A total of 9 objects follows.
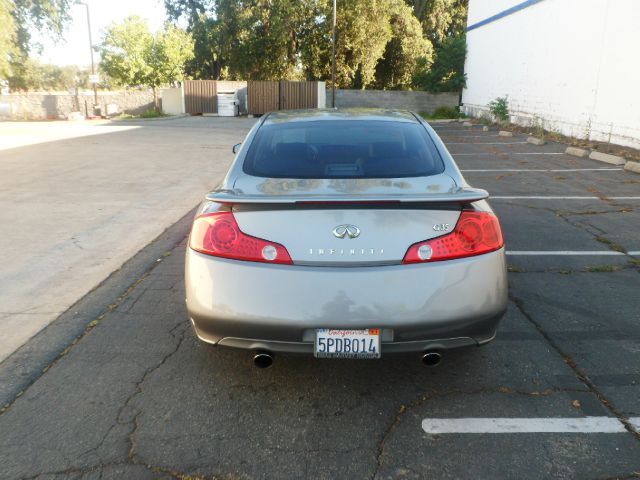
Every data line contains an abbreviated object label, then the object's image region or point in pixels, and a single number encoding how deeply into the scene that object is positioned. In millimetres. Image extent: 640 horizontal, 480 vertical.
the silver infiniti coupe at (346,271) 2734
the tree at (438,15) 44312
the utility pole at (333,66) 30523
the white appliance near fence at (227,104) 34594
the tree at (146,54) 40188
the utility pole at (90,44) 34812
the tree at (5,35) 29178
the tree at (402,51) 38781
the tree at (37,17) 43688
